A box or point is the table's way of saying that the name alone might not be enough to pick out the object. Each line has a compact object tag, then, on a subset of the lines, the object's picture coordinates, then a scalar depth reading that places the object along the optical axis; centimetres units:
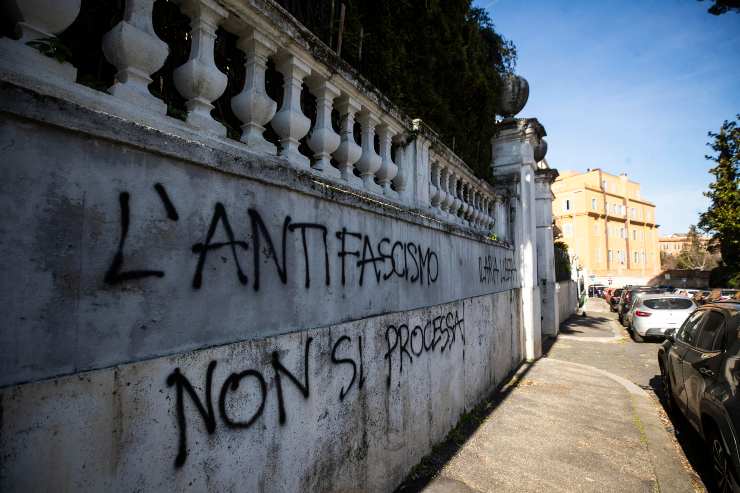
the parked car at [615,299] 1916
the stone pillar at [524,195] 747
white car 1027
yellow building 4341
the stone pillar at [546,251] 1126
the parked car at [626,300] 1477
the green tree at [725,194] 1457
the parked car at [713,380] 271
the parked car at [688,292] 2319
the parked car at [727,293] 1708
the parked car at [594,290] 3647
